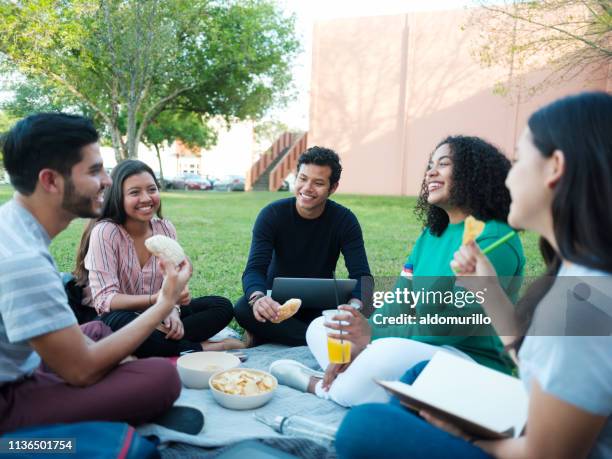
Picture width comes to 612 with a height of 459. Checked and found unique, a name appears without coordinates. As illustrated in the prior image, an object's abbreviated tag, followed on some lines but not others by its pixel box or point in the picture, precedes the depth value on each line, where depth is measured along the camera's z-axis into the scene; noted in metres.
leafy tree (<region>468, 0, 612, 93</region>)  9.76
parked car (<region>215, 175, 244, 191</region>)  31.58
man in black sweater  3.68
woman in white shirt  1.29
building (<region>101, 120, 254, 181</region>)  43.25
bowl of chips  2.55
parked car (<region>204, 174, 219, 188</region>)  32.41
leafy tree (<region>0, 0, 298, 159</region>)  14.80
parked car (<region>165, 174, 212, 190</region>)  30.97
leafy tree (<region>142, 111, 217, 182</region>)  26.14
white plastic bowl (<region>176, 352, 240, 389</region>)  2.83
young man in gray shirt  1.75
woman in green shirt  2.34
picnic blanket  2.25
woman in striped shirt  3.20
